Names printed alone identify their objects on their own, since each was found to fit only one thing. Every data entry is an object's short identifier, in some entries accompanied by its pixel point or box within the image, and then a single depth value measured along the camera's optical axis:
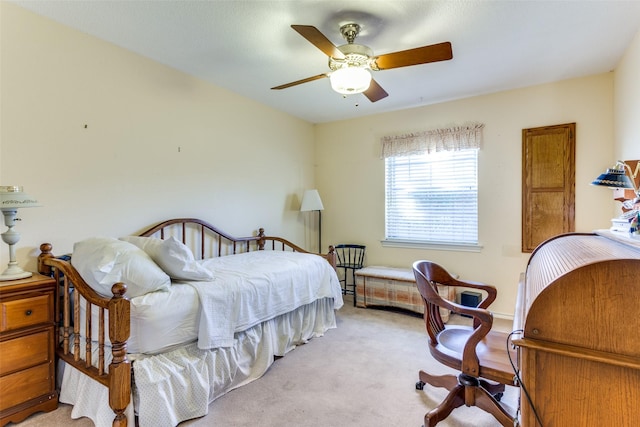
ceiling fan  1.93
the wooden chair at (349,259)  4.41
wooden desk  0.79
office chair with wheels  1.56
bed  1.64
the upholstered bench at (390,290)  3.52
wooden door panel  3.12
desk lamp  1.65
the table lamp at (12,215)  1.80
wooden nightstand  1.70
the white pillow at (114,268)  1.74
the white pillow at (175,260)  2.09
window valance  3.60
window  3.69
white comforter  2.04
